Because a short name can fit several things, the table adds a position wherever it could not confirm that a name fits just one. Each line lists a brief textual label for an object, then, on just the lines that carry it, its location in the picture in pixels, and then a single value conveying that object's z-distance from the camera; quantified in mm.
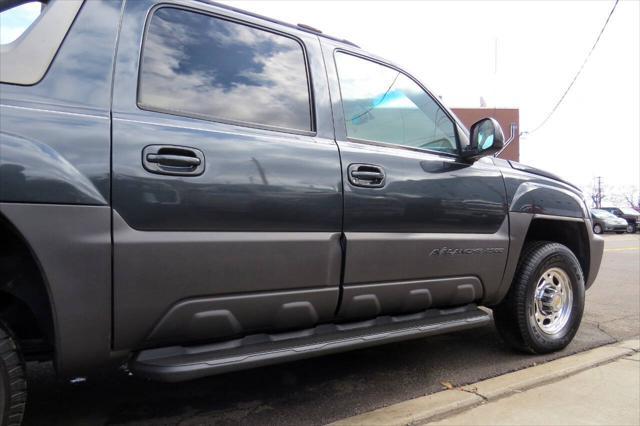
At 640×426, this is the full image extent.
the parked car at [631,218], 30047
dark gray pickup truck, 2072
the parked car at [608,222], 27812
